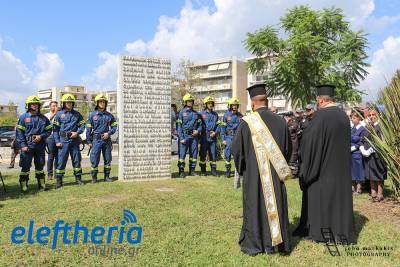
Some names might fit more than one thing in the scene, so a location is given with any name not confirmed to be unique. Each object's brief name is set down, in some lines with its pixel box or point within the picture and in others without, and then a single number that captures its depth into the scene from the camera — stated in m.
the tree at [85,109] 61.43
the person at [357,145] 8.25
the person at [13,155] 12.40
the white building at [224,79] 72.31
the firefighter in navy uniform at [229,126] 10.90
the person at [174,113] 14.45
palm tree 7.16
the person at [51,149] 10.08
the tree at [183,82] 32.97
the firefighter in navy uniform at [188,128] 10.59
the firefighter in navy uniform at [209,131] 10.99
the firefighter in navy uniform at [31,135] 8.45
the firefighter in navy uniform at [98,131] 9.47
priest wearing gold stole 4.71
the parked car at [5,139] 31.08
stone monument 9.78
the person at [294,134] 10.00
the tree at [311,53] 18.05
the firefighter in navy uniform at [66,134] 9.00
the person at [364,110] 8.02
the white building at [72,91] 106.34
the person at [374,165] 7.84
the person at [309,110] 9.76
